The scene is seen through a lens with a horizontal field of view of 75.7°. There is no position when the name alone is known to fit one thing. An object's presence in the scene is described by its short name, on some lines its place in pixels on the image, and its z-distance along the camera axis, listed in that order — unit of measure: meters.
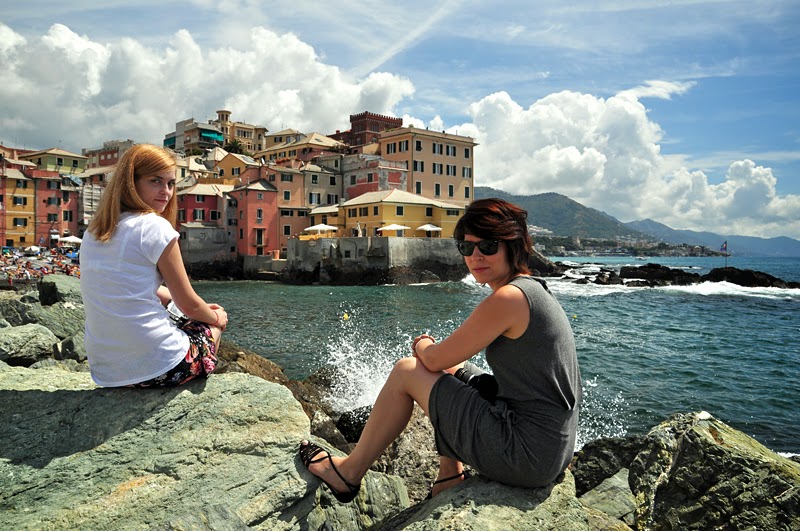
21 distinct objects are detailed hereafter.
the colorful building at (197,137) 85.38
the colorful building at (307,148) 63.75
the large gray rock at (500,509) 2.55
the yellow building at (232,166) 57.75
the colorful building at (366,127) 70.62
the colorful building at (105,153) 82.44
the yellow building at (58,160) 64.88
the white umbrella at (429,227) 44.94
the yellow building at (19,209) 49.47
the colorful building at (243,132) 93.44
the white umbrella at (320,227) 46.13
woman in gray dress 2.65
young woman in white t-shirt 2.88
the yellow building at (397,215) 45.31
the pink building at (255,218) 48.84
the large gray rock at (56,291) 11.62
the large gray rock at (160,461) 2.66
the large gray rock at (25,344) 6.32
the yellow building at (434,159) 56.19
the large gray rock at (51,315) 9.97
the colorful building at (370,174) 53.22
